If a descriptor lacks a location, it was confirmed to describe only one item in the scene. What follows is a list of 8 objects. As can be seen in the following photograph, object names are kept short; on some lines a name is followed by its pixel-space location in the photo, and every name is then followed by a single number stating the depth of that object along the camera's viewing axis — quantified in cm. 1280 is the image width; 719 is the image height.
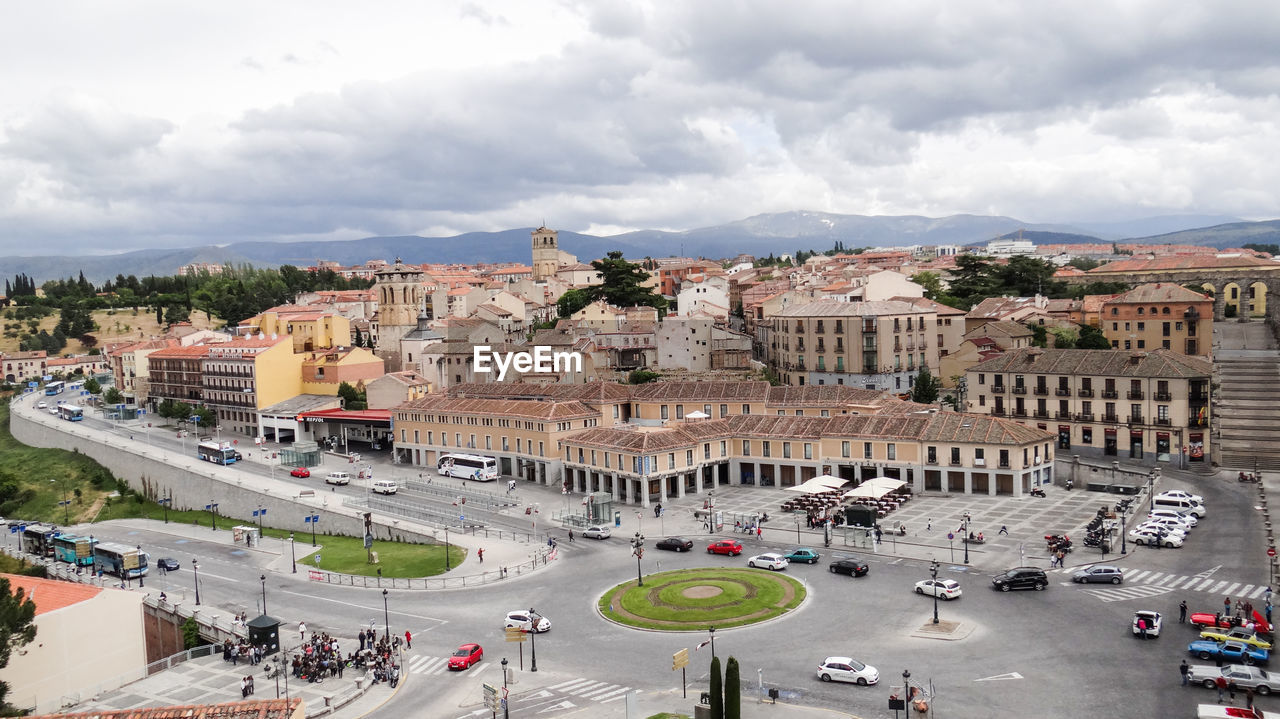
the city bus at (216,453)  9581
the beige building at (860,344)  10219
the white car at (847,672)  3706
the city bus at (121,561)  6250
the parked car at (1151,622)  4041
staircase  7563
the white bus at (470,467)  8662
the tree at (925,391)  9500
